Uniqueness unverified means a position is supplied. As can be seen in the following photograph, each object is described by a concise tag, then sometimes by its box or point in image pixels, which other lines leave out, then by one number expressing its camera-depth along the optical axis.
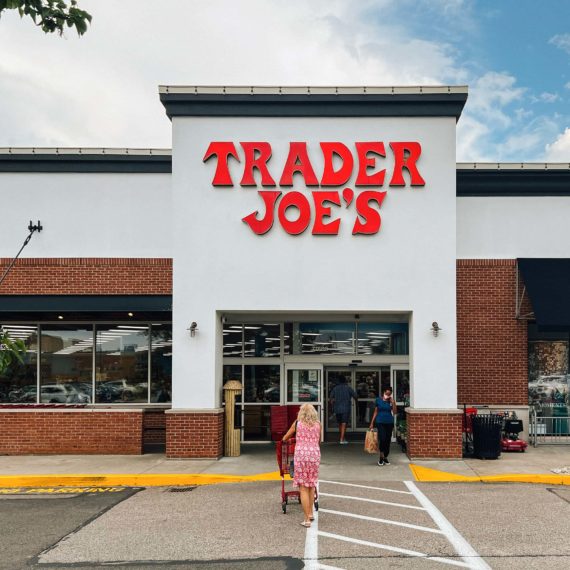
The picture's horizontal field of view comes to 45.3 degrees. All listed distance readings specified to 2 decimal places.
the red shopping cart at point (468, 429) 15.28
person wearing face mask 14.16
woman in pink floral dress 9.23
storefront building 15.02
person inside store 17.00
